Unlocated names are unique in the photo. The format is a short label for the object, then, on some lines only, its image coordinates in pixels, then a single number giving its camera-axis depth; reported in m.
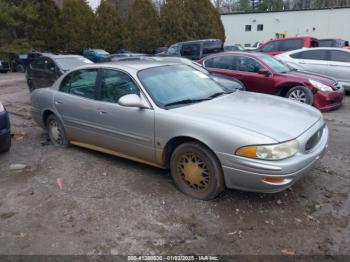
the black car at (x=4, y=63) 22.83
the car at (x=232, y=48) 22.17
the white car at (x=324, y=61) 9.70
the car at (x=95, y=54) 21.05
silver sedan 3.38
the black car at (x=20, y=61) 22.41
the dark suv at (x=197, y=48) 13.76
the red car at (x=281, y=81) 7.88
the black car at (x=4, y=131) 5.16
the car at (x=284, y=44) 13.16
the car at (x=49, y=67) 10.03
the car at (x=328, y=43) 15.97
